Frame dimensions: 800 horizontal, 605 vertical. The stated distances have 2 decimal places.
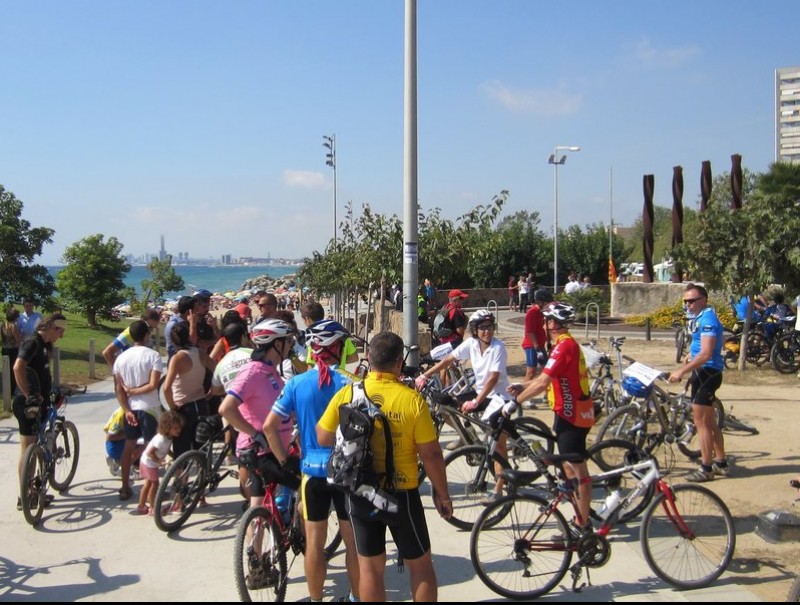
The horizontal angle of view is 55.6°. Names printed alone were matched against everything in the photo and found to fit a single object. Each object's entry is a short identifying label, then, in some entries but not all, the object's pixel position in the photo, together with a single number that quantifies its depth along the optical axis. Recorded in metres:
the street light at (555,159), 36.03
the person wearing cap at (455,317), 11.88
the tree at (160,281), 33.81
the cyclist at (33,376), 6.53
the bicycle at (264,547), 4.46
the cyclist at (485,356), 6.91
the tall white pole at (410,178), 10.41
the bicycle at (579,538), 4.83
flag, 36.77
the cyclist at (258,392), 4.86
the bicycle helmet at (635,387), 7.53
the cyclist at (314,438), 4.24
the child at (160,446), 6.38
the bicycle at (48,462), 6.27
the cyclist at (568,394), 5.35
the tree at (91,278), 26.33
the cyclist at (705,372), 7.08
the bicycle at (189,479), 6.04
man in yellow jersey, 3.74
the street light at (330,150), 37.62
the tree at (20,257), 16.42
